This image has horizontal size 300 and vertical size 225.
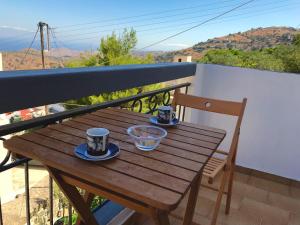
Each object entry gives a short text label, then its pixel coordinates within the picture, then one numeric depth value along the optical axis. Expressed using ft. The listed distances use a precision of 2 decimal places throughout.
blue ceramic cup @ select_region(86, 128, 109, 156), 2.96
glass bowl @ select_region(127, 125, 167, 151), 3.40
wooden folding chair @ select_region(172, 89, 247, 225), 5.59
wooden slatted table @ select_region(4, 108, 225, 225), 2.49
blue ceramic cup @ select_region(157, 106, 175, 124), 4.46
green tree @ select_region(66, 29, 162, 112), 44.80
